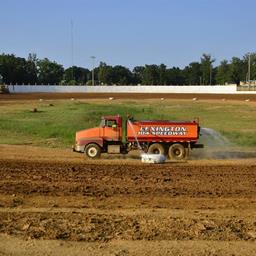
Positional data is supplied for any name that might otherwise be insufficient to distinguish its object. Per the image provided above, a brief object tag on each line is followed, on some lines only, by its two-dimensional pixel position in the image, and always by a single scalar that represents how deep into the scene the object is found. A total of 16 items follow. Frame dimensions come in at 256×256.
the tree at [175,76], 176.88
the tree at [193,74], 180.88
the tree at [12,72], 147.88
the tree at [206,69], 180.75
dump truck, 22.78
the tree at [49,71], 168.41
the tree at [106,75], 175.00
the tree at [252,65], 167.36
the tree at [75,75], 180.55
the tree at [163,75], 174.75
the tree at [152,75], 173.50
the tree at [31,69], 154.88
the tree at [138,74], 184.38
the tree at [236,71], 175.30
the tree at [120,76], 176.12
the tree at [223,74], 174.50
